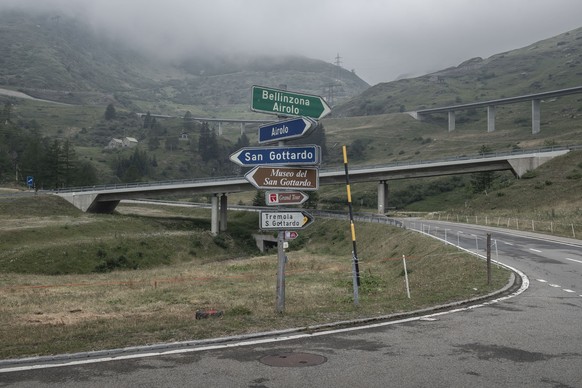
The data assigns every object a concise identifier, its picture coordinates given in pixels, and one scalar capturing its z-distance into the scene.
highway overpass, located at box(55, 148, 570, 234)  84.44
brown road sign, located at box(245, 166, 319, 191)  14.07
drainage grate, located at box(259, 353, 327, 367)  9.24
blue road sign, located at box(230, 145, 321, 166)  14.13
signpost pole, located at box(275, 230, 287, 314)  14.07
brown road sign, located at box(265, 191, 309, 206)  14.33
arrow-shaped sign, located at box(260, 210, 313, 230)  14.14
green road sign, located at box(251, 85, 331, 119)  14.30
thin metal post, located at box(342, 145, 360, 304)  14.64
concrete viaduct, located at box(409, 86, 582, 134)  181.15
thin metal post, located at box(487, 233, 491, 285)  18.77
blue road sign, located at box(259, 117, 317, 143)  13.74
